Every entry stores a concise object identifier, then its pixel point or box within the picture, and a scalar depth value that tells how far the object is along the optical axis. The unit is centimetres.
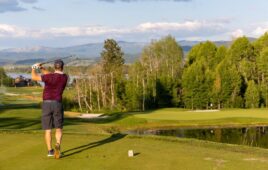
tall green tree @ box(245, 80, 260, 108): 7444
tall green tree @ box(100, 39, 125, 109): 8156
